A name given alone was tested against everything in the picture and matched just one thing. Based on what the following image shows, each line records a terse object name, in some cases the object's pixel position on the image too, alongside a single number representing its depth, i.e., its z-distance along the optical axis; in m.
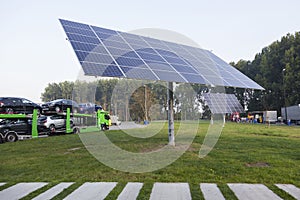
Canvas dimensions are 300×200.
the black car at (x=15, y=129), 18.72
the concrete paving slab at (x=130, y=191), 5.92
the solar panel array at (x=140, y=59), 9.84
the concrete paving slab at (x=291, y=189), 5.96
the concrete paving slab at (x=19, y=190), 6.06
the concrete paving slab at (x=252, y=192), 5.87
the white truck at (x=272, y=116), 51.17
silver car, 22.94
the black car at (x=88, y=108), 27.69
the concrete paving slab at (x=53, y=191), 5.98
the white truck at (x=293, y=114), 43.34
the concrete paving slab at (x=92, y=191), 5.95
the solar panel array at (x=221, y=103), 36.57
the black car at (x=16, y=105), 20.02
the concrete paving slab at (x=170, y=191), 5.89
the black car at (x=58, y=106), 24.62
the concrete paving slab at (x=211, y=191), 5.87
